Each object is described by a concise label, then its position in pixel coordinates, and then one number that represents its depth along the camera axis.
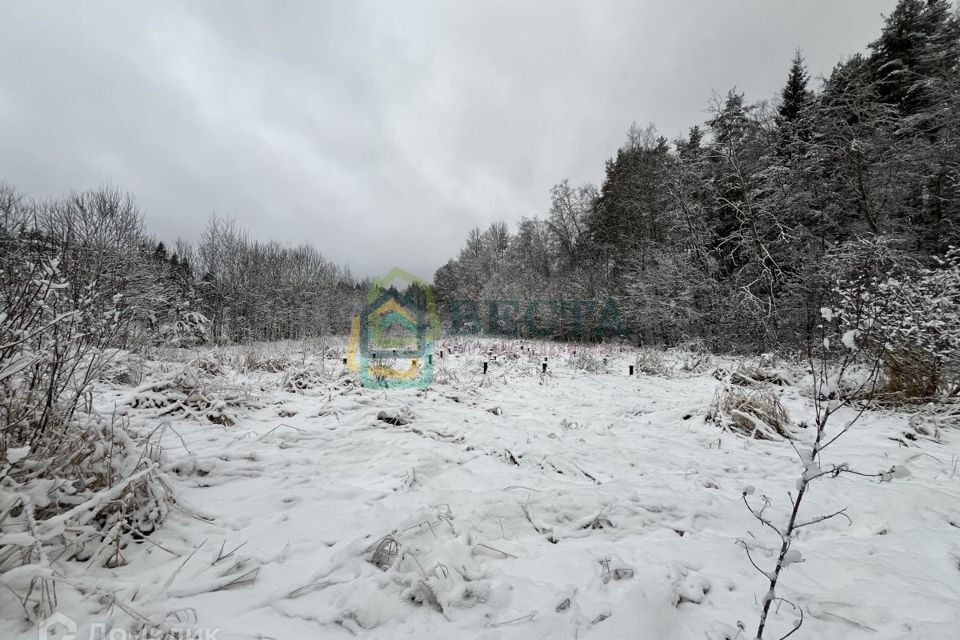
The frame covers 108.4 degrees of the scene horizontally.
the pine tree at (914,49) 11.21
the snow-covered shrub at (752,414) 4.25
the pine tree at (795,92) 14.64
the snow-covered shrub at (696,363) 9.75
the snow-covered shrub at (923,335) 4.77
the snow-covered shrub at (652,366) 9.23
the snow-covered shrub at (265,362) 7.07
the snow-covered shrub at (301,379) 5.88
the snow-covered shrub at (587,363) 9.45
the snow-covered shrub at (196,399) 3.88
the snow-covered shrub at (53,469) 1.32
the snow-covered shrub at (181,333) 8.00
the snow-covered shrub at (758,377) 6.83
